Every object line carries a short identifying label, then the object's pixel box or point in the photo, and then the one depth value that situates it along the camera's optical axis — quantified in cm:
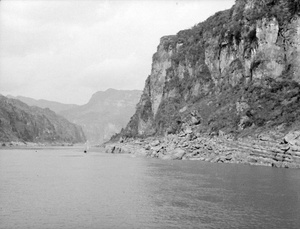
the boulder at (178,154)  9246
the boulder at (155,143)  11575
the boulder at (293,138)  6714
